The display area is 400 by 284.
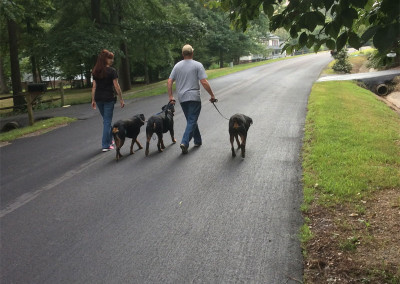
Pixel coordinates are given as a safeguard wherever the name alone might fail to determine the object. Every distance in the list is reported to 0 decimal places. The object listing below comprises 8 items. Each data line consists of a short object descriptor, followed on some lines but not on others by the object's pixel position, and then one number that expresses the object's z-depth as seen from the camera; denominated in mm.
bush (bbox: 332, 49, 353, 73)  26141
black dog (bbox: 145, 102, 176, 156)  7184
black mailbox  13355
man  7129
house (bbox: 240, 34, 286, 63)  65425
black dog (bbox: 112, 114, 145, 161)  6945
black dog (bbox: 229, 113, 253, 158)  6652
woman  7590
